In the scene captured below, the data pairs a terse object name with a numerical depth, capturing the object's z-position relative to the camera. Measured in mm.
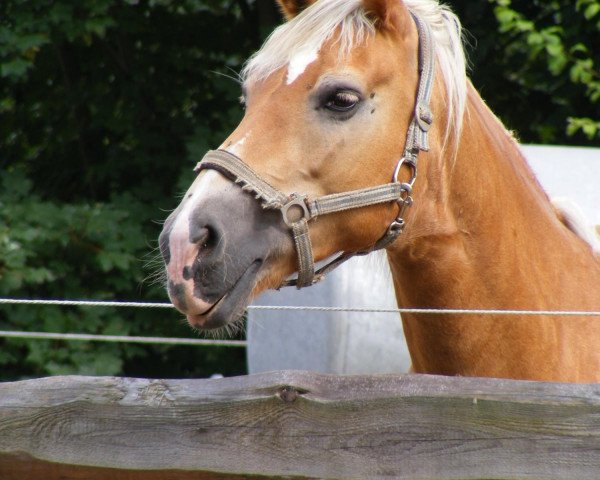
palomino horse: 6738
